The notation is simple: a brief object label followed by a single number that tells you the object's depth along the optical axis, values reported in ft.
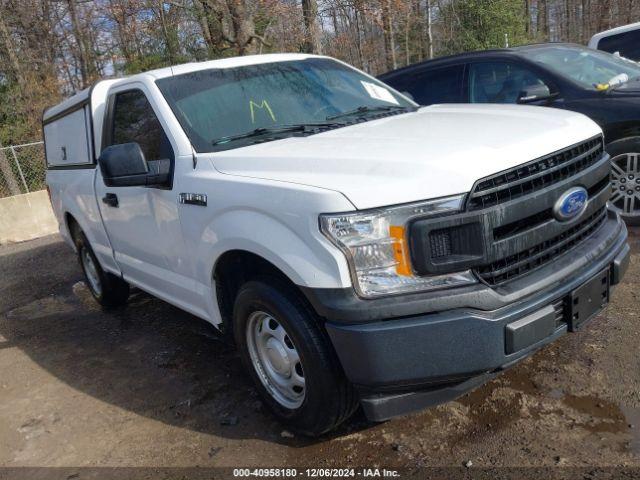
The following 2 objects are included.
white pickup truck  7.52
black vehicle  16.44
